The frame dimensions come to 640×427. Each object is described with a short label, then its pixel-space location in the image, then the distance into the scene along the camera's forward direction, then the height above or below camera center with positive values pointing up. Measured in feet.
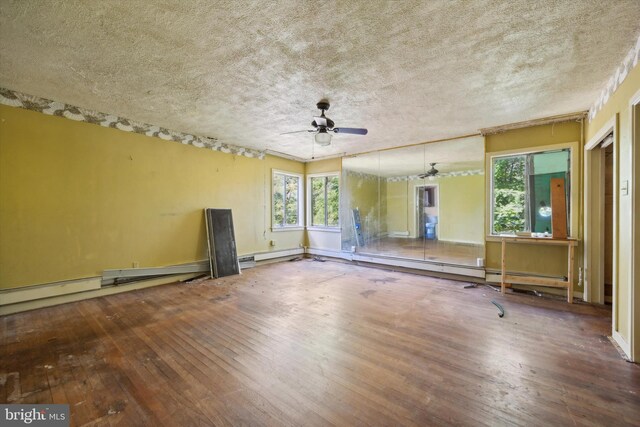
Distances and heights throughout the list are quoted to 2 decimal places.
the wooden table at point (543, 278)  12.60 -3.35
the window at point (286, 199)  23.62 +1.05
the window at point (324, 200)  24.12 +0.90
